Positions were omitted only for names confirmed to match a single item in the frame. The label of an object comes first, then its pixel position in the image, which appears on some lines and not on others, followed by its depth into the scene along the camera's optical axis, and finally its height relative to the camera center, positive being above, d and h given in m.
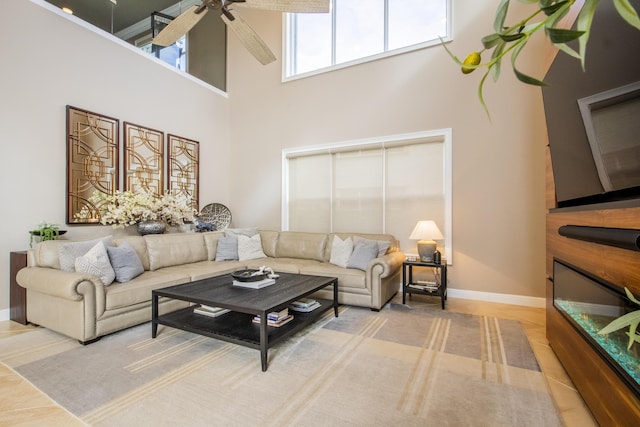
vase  3.92 -0.20
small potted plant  3.14 -0.21
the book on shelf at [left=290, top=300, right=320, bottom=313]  2.83 -0.89
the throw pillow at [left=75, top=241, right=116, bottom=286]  2.70 -0.47
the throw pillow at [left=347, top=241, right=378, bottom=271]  3.63 -0.52
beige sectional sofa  2.54 -0.67
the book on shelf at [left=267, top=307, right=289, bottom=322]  2.54 -0.86
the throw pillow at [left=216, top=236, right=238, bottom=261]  4.29 -0.53
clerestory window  4.26 +2.74
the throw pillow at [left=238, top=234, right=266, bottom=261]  4.35 -0.51
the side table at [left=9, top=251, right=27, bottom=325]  2.96 -0.79
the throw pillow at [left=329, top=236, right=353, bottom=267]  3.88 -0.51
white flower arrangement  3.67 +0.05
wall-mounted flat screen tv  1.15 +0.46
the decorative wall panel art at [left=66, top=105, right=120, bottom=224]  3.58 +0.63
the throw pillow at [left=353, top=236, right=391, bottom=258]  3.81 -0.40
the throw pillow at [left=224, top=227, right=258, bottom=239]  4.53 -0.30
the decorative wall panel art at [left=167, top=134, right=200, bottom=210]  4.77 +0.74
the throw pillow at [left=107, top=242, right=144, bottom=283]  2.96 -0.50
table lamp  3.68 -0.28
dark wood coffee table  2.21 -0.73
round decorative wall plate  5.22 -0.05
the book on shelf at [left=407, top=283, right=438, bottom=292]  3.60 -0.88
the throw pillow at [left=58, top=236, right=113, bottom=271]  2.74 -0.37
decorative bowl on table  2.79 -0.59
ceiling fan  2.55 +1.74
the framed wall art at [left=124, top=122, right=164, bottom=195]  4.16 +0.75
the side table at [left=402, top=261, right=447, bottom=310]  3.52 -0.88
